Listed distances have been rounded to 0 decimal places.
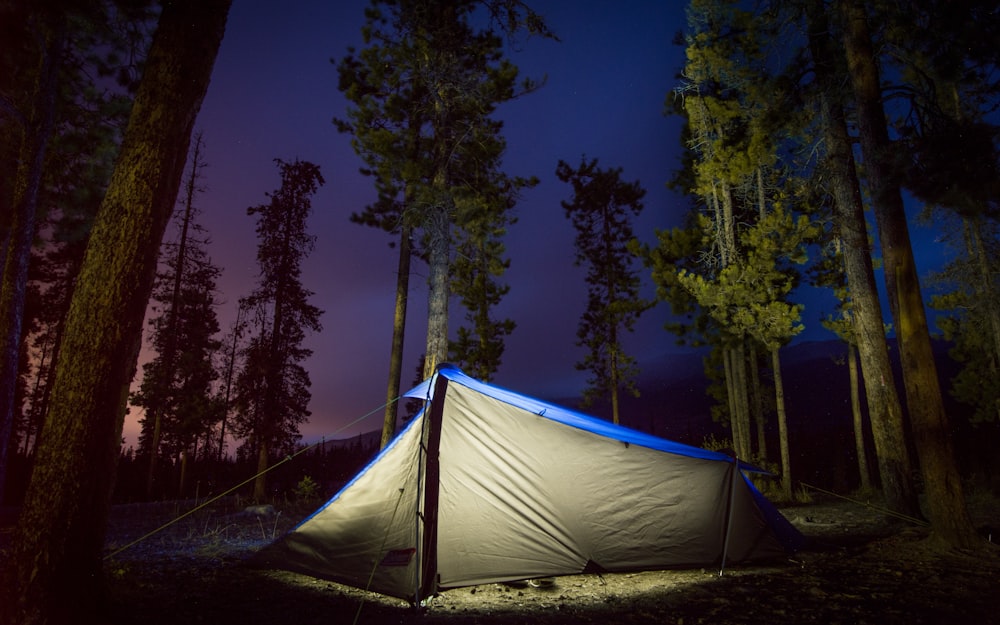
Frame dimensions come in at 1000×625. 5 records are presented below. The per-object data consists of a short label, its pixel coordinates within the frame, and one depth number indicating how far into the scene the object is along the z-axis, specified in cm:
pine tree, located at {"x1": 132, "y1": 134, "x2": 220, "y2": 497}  1703
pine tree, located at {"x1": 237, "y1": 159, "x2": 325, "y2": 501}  1566
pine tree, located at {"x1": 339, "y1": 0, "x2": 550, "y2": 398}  1036
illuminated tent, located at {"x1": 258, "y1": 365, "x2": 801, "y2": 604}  475
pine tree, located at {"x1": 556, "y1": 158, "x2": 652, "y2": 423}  2233
